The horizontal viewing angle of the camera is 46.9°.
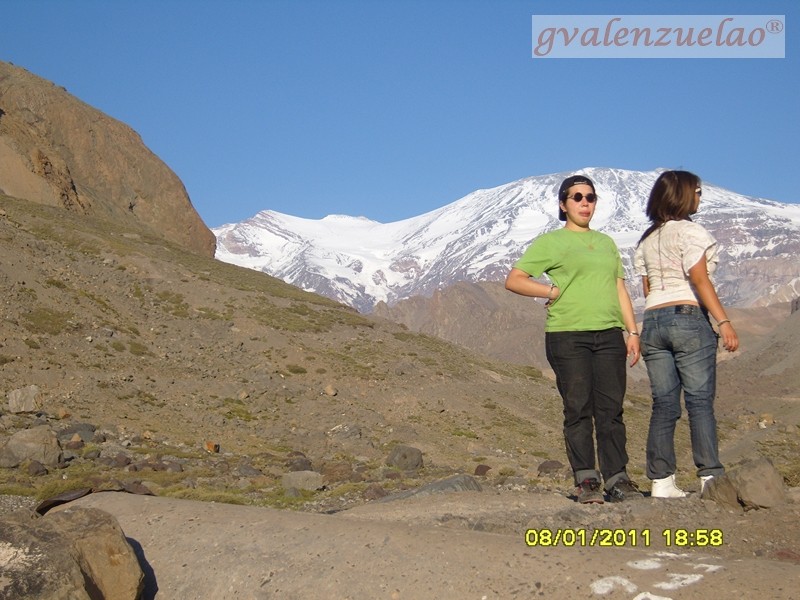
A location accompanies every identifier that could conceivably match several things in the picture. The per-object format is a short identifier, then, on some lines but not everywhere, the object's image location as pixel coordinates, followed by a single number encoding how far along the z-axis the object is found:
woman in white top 6.98
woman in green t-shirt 7.12
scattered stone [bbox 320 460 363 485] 15.93
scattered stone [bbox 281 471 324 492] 14.65
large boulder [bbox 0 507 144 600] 5.55
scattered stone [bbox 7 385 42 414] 20.77
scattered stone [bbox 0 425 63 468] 15.78
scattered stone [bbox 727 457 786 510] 6.52
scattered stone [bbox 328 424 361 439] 24.33
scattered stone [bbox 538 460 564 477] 18.62
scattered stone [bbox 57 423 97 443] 18.67
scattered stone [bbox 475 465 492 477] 18.18
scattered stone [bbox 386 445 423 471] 18.67
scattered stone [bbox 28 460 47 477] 15.08
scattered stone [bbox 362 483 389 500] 12.99
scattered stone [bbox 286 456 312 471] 17.62
